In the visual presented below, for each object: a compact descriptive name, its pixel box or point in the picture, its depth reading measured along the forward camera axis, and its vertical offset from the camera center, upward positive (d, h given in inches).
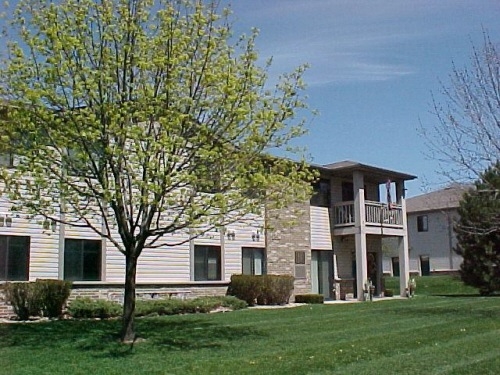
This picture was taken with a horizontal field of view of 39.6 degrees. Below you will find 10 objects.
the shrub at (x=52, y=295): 758.5 -7.8
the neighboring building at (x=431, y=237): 1909.4 +129.7
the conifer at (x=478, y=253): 1322.6 +59.3
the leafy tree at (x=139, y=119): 481.7 +119.5
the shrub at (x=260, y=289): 1002.1 -4.6
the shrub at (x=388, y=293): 1325.0 -17.0
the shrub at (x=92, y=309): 773.9 -23.9
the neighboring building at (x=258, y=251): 797.9 +49.6
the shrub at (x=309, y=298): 1088.8 -20.4
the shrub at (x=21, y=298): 740.6 -10.2
